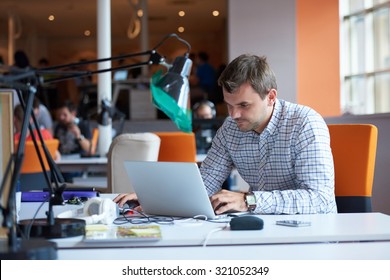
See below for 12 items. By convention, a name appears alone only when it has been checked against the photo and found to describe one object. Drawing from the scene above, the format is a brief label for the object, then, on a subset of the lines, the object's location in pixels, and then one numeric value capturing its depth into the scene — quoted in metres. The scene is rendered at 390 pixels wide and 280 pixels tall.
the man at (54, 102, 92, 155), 7.66
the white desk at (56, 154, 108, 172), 5.95
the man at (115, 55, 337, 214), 2.48
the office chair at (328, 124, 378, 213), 2.88
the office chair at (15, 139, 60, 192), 5.25
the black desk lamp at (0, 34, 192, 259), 1.58
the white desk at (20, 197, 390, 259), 1.89
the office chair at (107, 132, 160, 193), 4.70
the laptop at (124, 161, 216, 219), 2.26
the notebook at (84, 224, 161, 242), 1.89
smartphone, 2.11
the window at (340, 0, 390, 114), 9.34
